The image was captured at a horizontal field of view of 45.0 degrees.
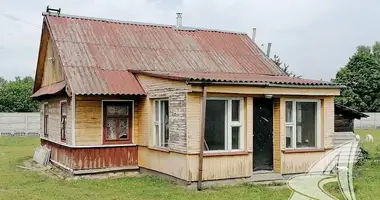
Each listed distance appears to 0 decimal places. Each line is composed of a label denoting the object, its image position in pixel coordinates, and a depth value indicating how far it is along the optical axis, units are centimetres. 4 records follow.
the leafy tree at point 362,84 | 4750
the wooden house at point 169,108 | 1190
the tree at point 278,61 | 2696
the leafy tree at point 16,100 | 4081
